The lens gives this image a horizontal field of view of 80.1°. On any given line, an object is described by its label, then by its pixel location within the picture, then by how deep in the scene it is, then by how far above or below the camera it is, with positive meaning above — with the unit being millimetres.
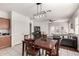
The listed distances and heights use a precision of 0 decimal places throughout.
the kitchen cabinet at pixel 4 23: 2280 +317
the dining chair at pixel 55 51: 1227 -600
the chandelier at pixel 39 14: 1458 +489
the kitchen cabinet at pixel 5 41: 2040 -539
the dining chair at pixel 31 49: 1358 -584
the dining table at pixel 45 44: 1167 -416
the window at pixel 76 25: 1564 +127
